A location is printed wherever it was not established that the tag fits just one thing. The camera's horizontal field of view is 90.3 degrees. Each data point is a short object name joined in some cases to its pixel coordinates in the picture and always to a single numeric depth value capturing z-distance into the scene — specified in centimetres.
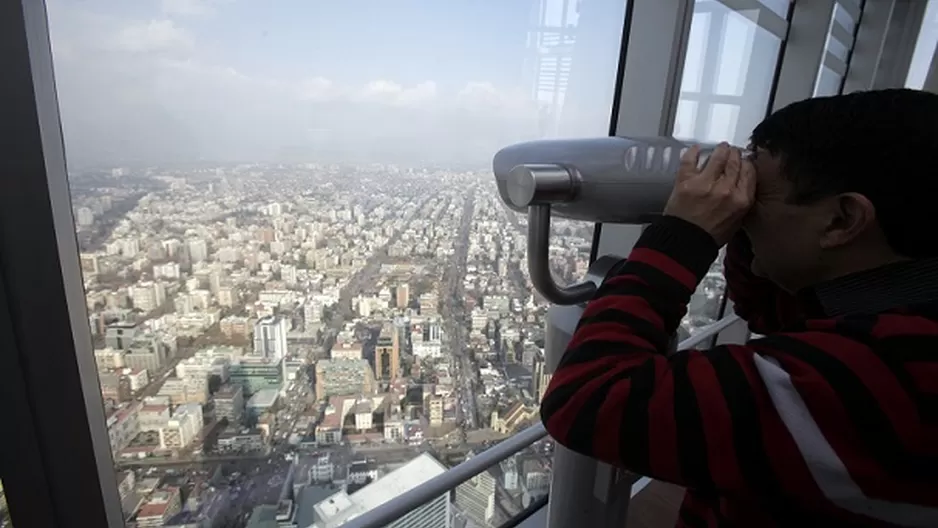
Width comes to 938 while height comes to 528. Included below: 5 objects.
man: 37
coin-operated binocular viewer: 54
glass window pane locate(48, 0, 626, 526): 69
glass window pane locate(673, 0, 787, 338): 156
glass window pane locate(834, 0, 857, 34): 237
